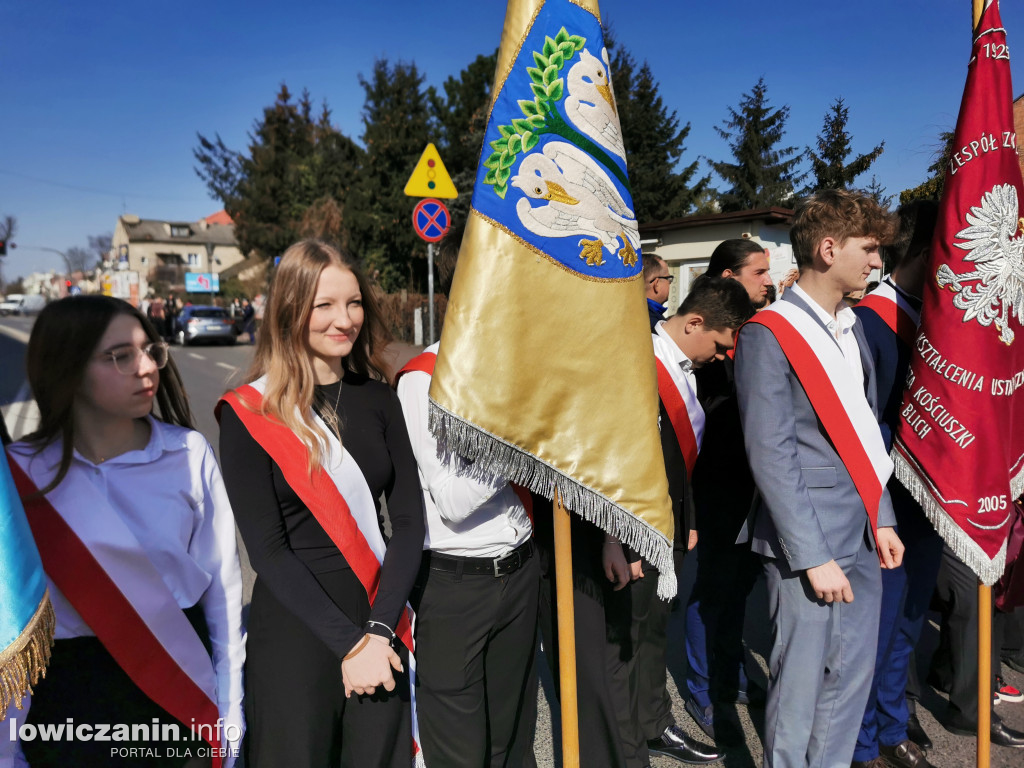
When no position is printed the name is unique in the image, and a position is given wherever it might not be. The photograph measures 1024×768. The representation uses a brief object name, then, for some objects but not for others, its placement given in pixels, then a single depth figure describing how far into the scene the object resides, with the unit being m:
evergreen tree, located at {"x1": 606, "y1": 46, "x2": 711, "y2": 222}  21.08
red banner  2.30
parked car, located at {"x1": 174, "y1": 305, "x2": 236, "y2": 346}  22.17
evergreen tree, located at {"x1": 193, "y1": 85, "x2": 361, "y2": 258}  26.27
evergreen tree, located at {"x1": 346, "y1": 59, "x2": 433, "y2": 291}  20.44
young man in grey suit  2.18
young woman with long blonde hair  1.73
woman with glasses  1.51
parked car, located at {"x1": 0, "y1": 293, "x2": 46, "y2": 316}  55.38
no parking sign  8.99
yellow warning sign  8.37
